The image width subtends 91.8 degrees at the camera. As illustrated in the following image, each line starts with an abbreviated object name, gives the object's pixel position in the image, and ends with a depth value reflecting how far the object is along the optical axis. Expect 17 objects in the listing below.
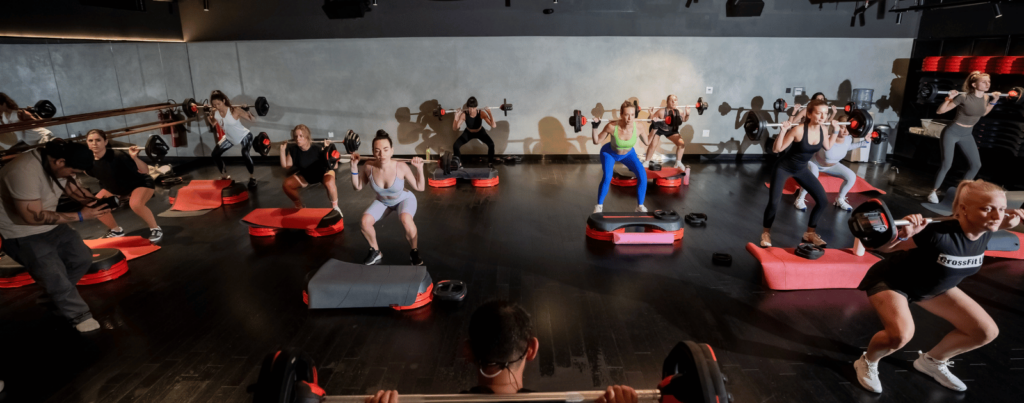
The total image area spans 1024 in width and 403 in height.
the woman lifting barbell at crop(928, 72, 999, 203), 5.46
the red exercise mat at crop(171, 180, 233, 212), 6.00
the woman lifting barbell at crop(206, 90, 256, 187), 6.83
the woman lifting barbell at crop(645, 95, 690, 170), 7.34
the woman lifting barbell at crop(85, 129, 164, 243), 4.67
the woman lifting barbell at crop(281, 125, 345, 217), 5.22
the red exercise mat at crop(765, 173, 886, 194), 6.47
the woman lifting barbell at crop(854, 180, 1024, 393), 2.26
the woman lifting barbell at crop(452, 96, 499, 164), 8.19
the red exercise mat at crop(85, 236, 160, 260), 4.54
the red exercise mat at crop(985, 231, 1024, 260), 4.21
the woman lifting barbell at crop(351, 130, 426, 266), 4.06
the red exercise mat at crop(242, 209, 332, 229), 5.00
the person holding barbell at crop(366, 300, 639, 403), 1.58
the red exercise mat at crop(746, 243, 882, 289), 3.70
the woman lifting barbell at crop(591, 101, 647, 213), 5.08
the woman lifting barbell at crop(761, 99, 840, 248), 4.09
